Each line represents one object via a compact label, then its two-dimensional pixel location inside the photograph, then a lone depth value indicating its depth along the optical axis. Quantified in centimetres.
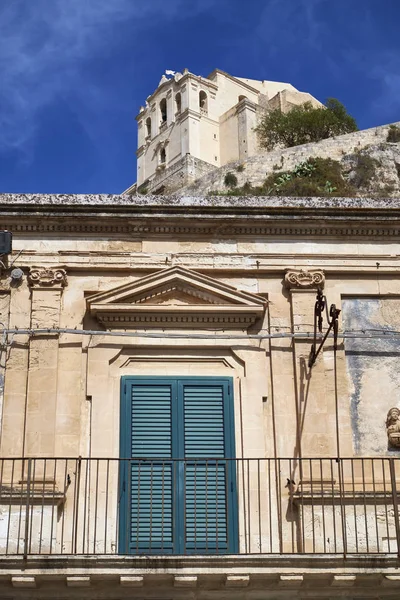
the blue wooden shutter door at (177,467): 1105
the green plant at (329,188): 4972
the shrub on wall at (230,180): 5581
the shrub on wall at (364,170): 5225
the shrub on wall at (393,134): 5851
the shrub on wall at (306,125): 7125
